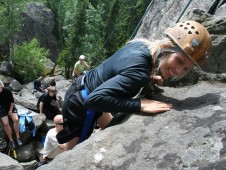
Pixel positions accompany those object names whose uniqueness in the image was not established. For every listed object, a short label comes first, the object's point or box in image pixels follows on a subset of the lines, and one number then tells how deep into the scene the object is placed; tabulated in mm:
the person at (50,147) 3815
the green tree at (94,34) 29587
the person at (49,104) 7748
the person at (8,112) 6339
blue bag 7199
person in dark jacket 2062
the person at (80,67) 10340
